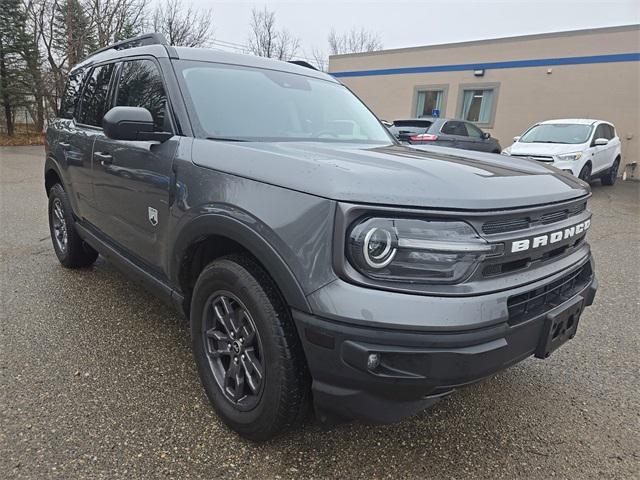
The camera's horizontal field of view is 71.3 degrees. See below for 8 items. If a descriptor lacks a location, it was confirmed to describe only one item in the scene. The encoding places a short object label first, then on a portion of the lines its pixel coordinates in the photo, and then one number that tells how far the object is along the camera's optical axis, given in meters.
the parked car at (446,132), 10.16
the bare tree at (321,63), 43.21
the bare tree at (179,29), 26.95
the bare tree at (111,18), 20.20
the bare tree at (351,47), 47.28
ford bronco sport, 1.53
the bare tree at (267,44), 37.48
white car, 9.75
